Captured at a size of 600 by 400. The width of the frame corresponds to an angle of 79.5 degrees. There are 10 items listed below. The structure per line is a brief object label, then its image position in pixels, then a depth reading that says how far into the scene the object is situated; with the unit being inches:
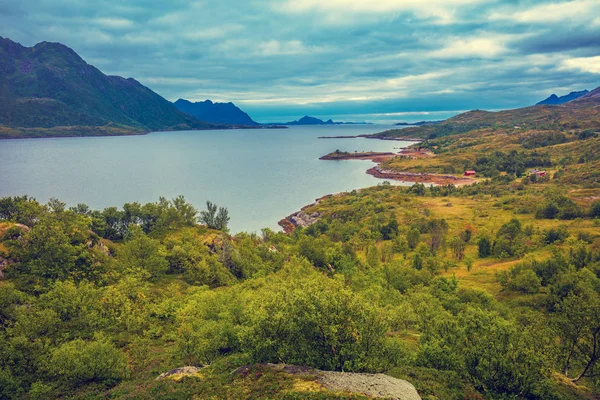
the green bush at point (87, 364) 1180.5
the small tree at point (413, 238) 4261.8
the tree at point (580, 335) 1272.1
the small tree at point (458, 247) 3956.7
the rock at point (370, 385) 912.3
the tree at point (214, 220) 3936.5
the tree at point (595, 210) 4594.2
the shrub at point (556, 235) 3791.8
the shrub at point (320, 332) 1076.5
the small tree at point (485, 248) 3983.8
